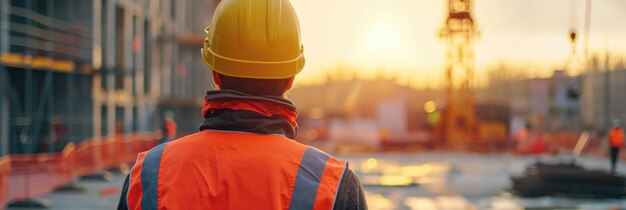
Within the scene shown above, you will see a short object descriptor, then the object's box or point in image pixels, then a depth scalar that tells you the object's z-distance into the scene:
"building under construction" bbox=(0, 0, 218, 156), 26.75
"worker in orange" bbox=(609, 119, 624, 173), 29.91
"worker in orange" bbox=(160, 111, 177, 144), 24.52
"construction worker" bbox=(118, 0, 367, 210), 2.20
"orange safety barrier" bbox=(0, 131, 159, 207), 18.28
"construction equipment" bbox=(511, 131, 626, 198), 21.08
